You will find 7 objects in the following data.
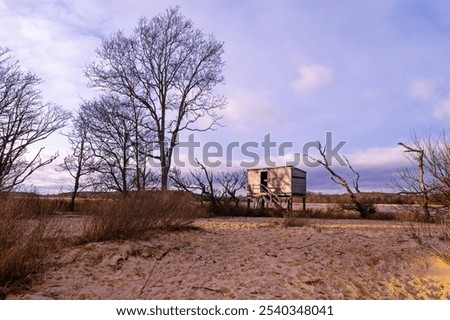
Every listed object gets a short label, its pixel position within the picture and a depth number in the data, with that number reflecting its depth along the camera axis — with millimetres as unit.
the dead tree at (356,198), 20172
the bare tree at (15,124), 14234
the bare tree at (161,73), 23859
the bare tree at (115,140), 22781
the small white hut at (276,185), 24406
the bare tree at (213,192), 20511
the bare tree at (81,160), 23312
